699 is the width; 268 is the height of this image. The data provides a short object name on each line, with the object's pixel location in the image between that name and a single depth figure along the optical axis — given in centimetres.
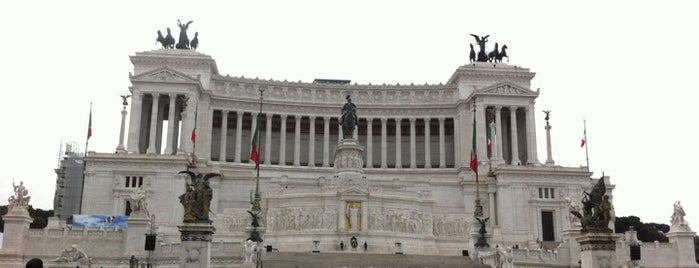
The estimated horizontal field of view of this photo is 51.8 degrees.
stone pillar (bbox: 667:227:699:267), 5397
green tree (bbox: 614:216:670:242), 9188
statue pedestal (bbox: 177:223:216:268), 3194
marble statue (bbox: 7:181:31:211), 5231
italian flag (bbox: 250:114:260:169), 5873
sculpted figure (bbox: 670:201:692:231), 5462
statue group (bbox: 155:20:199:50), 9069
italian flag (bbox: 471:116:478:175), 6075
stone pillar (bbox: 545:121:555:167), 7915
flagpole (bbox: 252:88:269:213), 5062
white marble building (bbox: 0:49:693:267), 5984
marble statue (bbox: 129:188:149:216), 5203
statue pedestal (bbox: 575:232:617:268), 3300
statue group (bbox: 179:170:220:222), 3212
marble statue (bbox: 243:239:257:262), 4410
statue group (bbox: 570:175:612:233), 3306
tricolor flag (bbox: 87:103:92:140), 7175
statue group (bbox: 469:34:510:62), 9522
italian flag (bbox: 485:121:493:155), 7625
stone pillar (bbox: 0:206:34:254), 5110
